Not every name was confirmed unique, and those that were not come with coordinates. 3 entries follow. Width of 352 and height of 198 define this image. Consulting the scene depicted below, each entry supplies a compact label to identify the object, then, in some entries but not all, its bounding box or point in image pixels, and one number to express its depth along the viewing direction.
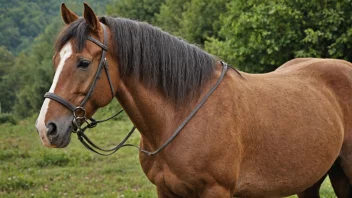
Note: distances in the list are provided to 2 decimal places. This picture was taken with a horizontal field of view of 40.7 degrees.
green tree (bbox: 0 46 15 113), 55.95
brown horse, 3.08
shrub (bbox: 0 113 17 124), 17.89
